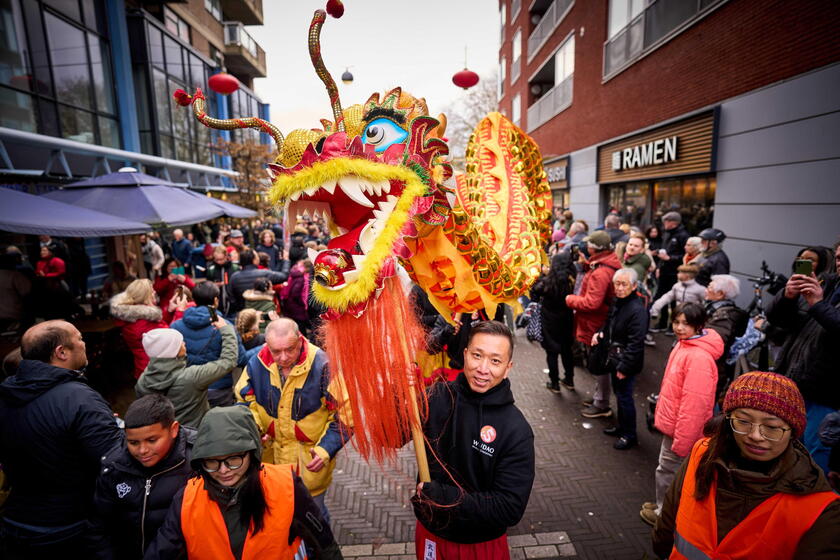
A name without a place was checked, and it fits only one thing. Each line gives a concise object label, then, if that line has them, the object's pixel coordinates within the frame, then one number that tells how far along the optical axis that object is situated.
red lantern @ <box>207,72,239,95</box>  5.20
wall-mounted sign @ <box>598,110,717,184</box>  7.32
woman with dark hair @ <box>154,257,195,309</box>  5.45
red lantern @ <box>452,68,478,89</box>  6.70
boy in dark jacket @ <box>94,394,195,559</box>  1.73
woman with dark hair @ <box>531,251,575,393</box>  4.66
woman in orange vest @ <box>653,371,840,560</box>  1.41
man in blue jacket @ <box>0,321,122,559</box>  1.93
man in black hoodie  1.59
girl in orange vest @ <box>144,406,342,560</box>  1.54
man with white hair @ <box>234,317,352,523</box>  2.38
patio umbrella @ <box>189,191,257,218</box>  7.61
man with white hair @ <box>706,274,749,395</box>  3.33
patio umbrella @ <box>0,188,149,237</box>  3.71
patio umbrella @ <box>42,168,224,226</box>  5.34
